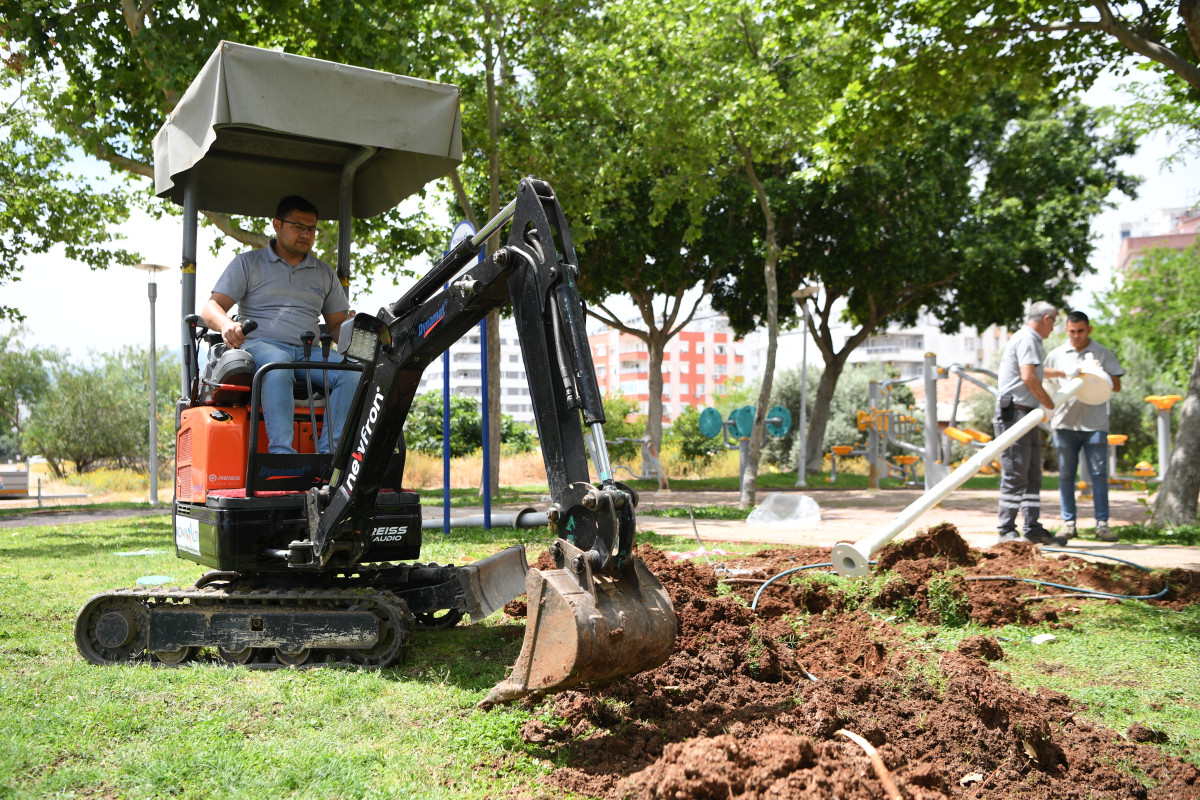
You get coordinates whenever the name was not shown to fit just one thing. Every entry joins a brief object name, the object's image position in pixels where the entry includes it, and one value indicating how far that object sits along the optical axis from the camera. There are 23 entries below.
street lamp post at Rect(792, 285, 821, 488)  20.91
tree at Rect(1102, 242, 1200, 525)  27.97
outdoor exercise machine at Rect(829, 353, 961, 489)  14.67
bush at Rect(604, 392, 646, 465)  27.42
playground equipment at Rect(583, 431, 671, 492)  18.99
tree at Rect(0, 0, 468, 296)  10.88
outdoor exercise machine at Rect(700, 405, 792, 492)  17.94
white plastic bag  10.76
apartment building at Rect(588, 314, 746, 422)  122.19
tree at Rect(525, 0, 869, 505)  13.24
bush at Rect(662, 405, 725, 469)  31.59
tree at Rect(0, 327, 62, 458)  45.41
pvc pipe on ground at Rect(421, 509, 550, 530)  9.17
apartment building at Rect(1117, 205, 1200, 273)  97.62
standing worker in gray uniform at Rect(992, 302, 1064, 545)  7.94
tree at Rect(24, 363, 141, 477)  38.53
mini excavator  3.05
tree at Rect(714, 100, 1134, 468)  22.27
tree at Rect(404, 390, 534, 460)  33.91
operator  4.53
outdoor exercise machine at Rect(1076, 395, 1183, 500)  14.62
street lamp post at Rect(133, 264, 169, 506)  17.55
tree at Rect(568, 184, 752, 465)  22.11
